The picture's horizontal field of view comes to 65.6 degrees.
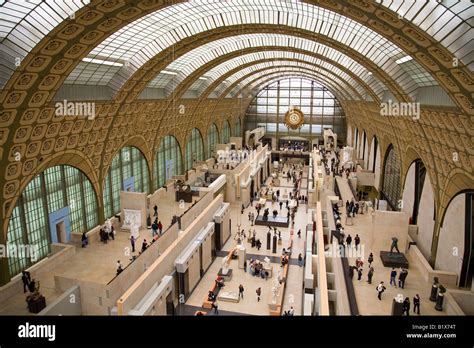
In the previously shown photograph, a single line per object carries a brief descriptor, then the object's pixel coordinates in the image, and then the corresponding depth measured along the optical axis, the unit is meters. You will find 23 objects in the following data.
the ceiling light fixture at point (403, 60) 18.48
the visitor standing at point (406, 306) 13.76
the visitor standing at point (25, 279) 16.27
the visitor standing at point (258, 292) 20.06
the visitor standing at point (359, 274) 16.89
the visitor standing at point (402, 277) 16.19
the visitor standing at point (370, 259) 17.95
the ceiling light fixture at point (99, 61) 19.35
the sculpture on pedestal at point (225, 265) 22.40
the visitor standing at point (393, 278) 16.39
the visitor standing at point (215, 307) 18.35
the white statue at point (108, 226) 21.62
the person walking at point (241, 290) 20.31
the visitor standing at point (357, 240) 20.14
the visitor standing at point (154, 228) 22.12
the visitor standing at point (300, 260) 25.00
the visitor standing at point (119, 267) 16.16
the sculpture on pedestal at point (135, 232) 22.29
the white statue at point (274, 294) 19.34
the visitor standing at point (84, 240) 20.56
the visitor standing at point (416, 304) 14.34
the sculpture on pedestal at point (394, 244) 19.12
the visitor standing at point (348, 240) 20.07
